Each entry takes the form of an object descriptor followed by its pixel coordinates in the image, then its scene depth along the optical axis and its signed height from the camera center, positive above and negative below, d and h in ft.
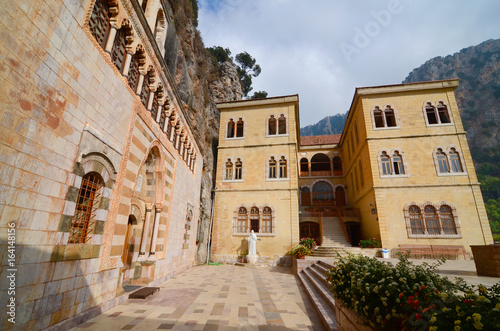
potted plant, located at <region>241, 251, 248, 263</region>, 53.95 -5.44
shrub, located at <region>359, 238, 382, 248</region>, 49.24 -2.07
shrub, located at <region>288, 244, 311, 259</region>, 44.61 -3.77
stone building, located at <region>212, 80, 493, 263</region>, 49.11 +13.29
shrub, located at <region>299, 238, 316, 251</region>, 51.21 -2.58
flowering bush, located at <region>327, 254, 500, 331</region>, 6.10 -2.15
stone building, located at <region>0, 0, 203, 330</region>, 11.06 +4.92
